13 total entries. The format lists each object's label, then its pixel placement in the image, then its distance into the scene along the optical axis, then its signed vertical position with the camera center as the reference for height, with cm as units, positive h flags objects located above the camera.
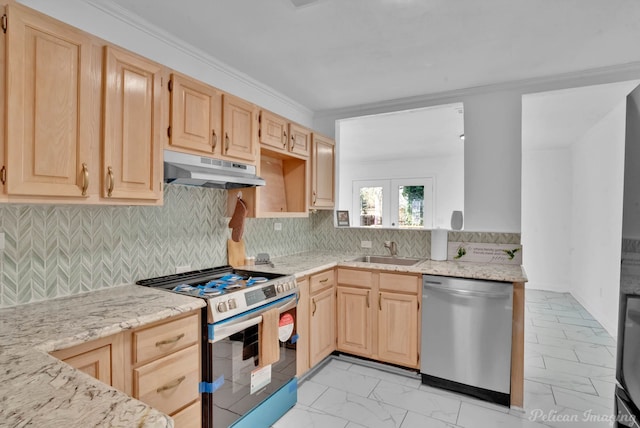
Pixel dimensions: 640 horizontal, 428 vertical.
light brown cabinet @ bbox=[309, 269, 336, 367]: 274 -90
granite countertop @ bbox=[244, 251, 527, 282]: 250 -45
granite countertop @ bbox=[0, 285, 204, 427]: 71 -46
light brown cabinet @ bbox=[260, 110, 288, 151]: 265 +67
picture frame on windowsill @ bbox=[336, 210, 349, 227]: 381 -6
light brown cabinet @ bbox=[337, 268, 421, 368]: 277 -89
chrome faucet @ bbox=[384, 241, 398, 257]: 345 -35
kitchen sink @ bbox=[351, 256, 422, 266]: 331 -49
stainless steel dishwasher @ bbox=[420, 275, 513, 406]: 241 -93
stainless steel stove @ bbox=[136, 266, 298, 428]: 178 -79
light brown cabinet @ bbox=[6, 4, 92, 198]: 132 +44
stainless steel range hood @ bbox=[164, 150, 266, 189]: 195 +25
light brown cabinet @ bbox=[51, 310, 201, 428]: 135 -69
